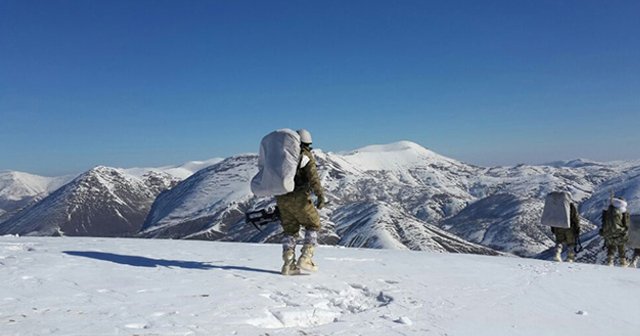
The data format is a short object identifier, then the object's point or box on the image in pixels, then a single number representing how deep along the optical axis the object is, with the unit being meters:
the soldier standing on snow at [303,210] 11.41
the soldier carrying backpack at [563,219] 21.34
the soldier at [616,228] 21.81
